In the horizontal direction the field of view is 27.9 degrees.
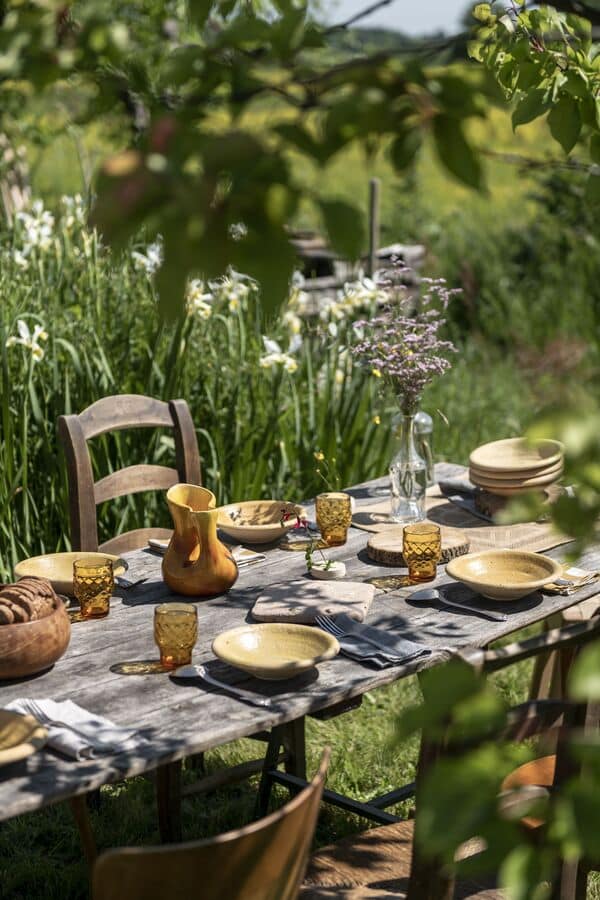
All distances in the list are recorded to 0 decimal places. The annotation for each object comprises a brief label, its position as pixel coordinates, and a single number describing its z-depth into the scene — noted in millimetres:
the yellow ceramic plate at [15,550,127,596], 2626
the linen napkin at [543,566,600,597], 2642
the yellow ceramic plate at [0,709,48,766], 1815
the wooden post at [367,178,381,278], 6148
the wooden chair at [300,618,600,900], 1673
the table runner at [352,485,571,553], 3010
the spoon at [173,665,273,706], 2073
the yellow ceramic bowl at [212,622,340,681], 2125
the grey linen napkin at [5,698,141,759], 1887
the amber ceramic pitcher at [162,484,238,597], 2555
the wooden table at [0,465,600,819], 1846
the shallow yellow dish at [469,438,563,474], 3188
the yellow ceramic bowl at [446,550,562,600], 2555
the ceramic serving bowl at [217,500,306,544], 2992
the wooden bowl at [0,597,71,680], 2111
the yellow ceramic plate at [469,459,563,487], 3166
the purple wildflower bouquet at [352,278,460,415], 3105
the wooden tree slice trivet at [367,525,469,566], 2861
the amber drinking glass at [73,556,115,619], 2488
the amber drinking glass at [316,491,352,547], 2980
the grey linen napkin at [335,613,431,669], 2268
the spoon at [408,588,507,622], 2562
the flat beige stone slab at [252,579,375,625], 2473
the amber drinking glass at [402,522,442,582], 2703
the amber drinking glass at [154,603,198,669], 2227
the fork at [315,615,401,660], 2297
